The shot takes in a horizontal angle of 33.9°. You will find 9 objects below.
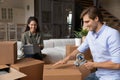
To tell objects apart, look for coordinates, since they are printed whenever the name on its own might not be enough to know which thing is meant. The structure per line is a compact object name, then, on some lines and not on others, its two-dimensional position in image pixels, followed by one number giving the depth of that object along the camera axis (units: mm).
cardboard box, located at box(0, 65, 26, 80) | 1708
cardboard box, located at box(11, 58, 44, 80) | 1936
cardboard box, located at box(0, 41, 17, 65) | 1917
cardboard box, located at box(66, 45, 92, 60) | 2664
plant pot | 2951
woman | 2764
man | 1426
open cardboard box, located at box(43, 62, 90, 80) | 1506
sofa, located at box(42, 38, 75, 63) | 3564
